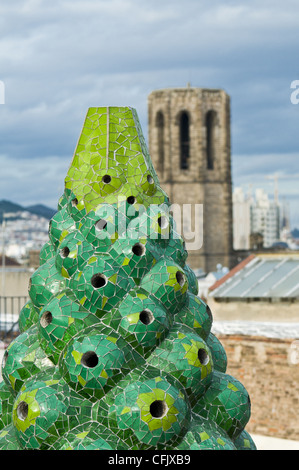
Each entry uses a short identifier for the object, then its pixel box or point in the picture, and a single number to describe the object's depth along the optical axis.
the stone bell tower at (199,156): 111.12
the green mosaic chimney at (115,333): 7.86
